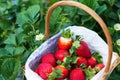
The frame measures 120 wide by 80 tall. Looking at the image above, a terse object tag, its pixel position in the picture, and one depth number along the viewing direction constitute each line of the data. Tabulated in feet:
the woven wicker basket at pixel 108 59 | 1.95
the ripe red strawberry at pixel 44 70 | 2.13
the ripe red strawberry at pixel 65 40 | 2.30
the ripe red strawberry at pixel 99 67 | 2.19
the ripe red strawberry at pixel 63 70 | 2.15
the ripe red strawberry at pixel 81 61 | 2.25
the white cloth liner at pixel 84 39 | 2.21
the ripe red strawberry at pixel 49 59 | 2.25
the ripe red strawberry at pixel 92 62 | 2.29
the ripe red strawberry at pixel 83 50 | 2.26
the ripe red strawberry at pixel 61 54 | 2.26
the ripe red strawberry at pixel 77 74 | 2.12
